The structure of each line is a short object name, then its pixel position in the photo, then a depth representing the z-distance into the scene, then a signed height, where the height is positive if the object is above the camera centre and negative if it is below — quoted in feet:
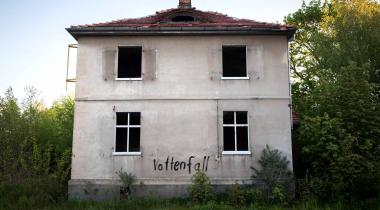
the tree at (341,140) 43.78 +0.87
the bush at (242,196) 44.09 -5.96
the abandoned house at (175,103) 48.60 +5.71
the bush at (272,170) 47.03 -3.01
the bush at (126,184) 47.14 -4.82
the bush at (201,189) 44.60 -5.18
